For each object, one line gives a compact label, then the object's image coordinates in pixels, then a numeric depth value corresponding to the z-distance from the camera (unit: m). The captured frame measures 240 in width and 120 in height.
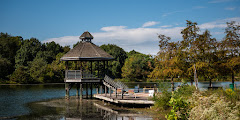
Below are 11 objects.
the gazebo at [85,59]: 31.19
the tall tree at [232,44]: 29.52
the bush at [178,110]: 15.47
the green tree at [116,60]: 79.69
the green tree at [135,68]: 74.88
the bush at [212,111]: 13.59
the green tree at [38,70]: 68.41
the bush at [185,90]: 19.84
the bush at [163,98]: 21.95
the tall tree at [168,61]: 30.44
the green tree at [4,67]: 67.19
